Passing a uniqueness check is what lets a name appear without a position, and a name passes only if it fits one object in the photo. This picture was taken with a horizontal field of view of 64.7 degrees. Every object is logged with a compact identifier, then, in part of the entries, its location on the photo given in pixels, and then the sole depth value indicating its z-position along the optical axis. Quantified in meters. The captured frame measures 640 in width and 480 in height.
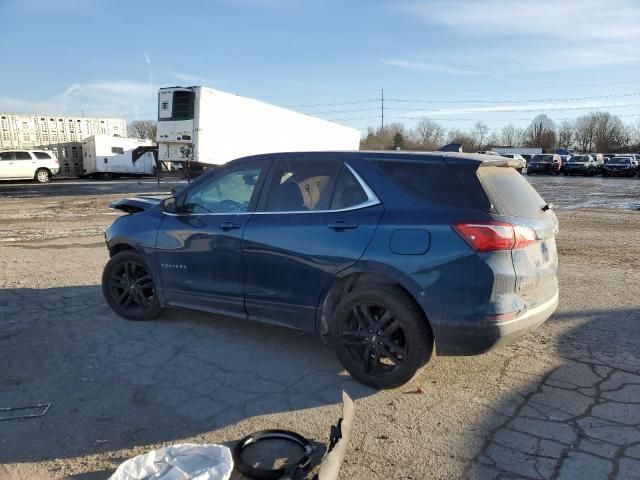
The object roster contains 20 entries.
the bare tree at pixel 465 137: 92.51
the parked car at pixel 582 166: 43.00
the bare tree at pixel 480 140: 106.21
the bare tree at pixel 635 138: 99.19
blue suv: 3.33
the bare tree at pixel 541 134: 109.75
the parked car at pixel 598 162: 43.16
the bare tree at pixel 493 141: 113.81
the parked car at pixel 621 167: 40.41
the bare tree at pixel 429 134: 95.94
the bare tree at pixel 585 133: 106.00
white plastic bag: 2.57
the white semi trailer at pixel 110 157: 33.53
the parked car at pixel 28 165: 28.16
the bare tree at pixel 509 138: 116.94
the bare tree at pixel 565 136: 109.69
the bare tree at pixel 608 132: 101.56
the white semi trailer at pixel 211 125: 19.17
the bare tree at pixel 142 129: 89.81
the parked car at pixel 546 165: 44.94
